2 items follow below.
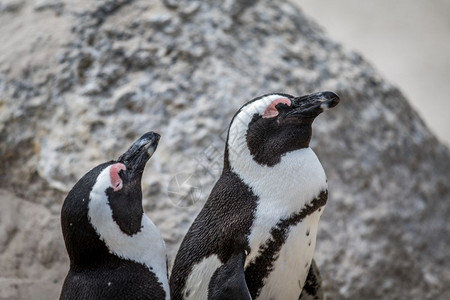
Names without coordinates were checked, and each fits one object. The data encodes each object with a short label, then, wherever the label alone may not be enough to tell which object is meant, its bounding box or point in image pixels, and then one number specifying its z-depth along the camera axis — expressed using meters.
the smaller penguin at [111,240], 3.93
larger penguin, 3.99
